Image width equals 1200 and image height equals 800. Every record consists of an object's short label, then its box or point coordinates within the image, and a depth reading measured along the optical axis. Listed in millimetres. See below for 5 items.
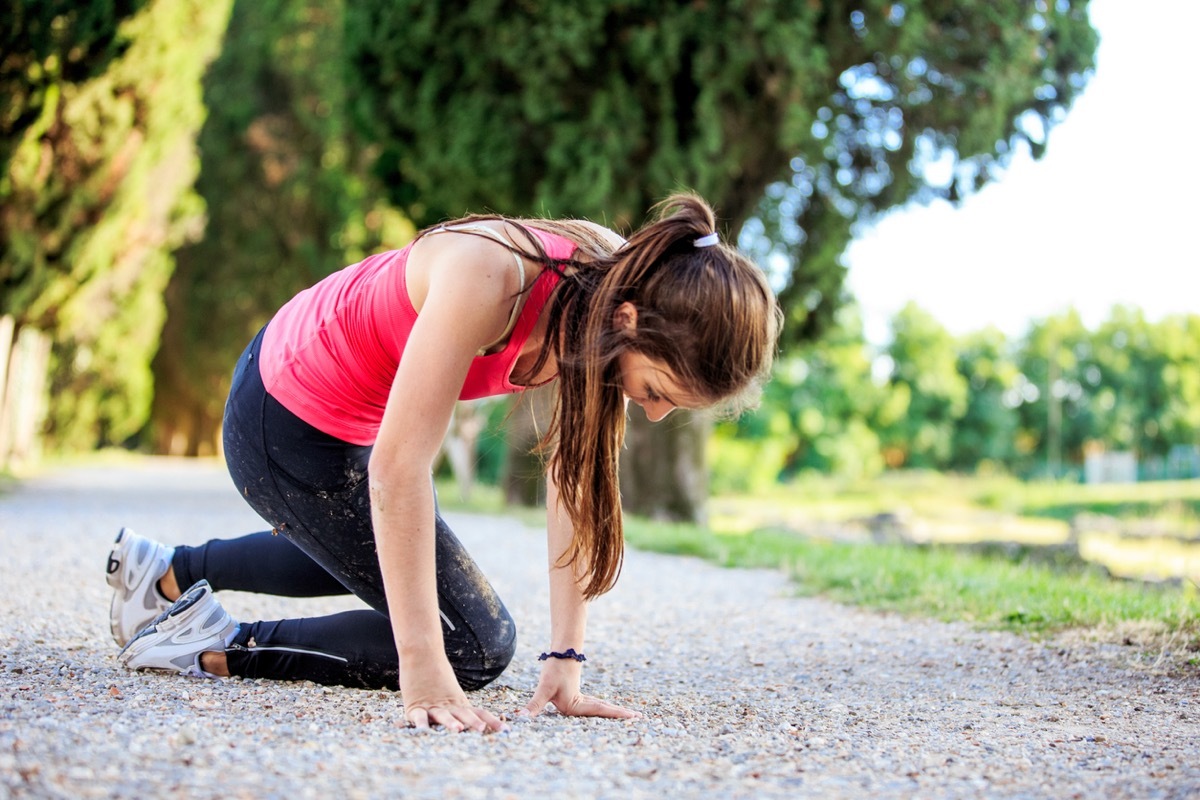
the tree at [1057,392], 45406
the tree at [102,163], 10156
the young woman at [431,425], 2127
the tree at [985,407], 43688
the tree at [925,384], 41531
